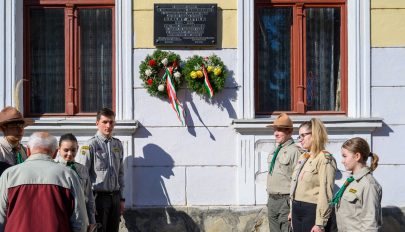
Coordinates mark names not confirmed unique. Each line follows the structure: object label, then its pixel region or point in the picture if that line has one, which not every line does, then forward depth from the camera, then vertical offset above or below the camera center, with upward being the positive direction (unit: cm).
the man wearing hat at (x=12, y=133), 664 -26
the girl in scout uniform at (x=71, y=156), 714 -51
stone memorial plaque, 882 +96
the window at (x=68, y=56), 910 +61
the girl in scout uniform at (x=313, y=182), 672 -73
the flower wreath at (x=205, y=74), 871 +37
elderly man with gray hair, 537 -68
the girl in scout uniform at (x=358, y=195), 582 -73
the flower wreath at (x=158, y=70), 873 +42
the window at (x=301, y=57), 916 +60
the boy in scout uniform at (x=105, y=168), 803 -71
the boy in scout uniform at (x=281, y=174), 777 -74
